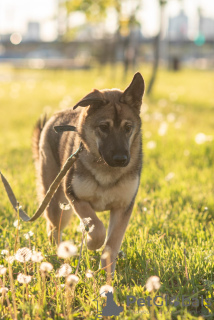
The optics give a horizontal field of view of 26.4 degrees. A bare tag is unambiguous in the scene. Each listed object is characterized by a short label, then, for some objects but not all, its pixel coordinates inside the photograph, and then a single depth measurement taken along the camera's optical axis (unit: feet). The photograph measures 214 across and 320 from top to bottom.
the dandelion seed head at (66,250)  7.36
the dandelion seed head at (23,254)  9.08
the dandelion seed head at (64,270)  8.70
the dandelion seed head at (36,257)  8.22
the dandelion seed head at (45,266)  8.13
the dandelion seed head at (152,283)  7.51
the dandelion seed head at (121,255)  12.54
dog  11.93
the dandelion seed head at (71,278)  8.12
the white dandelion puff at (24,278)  8.46
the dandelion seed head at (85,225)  9.41
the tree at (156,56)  59.05
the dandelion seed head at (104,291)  8.08
